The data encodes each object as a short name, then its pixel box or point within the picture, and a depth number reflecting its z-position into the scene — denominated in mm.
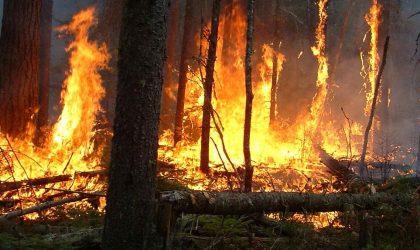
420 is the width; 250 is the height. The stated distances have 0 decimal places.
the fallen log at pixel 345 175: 7641
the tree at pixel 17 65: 8953
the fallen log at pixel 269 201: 4383
